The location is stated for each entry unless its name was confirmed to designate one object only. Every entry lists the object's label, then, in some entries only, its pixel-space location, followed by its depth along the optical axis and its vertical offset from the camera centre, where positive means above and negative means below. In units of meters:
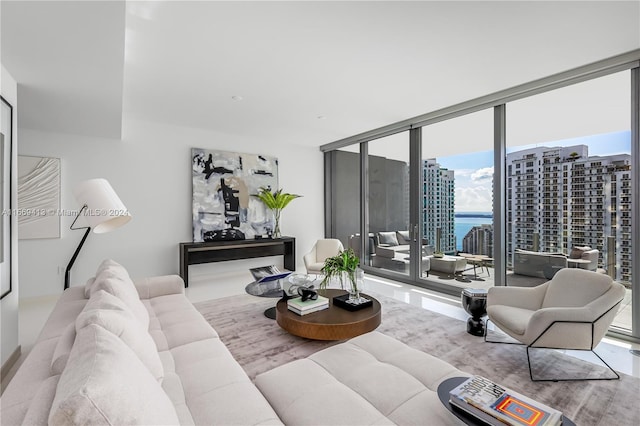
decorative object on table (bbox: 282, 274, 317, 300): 3.13 -0.77
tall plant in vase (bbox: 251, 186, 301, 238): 5.84 +0.29
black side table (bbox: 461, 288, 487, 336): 2.94 -0.92
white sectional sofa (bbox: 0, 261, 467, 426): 0.84 -0.83
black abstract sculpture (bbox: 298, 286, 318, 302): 2.91 -0.77
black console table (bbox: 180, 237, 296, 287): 4.88 -0.65
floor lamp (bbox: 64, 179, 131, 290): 2.23 +0.08
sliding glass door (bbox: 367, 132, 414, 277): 5.19 +0.22
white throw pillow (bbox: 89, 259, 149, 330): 1.83 -0.48
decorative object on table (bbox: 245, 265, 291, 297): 3.39 -0.84
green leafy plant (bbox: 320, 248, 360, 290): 2.88 -0.50
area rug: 1.94 -1.19
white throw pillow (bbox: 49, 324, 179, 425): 0.73 -0.48
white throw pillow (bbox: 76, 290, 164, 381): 1.26 -0.51
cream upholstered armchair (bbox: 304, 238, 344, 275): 5.18 -0.61
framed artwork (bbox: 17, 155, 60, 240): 4.04 +0.22
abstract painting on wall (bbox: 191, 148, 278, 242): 5.28 +0.39
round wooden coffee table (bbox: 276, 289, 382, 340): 2.51 -0.92
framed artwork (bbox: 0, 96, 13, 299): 2.28 +0.17
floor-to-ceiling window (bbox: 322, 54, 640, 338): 3.01 +0.41
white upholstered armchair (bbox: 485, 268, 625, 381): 2.21 -0.76
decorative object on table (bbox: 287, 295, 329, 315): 2.76 -0.85
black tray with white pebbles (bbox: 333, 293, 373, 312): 2.84 -0.86
